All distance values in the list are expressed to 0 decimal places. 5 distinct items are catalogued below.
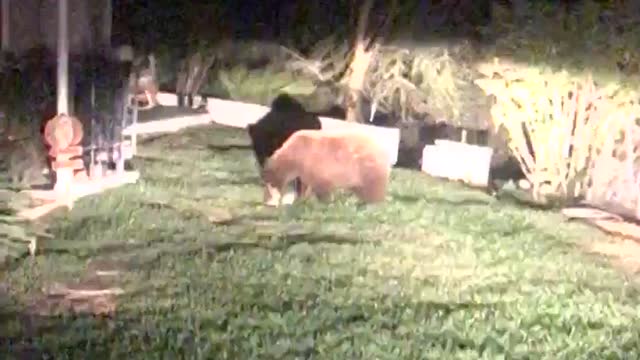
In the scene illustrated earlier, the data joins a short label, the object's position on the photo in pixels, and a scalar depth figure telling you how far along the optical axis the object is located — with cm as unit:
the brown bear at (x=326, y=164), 1001
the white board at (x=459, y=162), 1195
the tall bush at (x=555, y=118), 1079
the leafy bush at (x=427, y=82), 1393
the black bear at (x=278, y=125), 1334
